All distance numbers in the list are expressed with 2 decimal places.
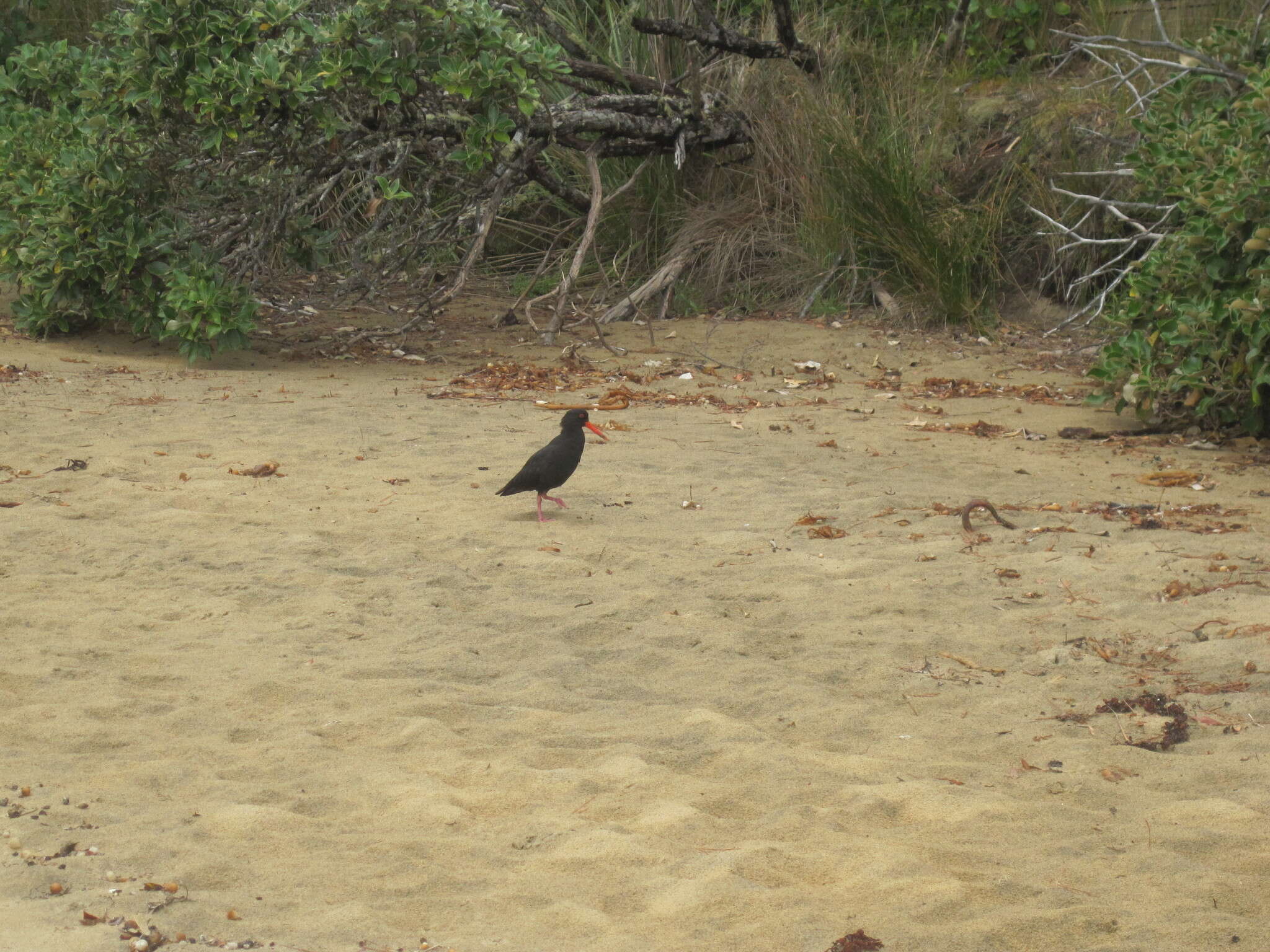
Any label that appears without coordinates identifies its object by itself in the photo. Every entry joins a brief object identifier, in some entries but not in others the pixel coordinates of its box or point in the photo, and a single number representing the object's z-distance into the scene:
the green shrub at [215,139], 13.74
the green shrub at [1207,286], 11.20
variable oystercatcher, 9.47
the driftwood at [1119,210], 14.53
